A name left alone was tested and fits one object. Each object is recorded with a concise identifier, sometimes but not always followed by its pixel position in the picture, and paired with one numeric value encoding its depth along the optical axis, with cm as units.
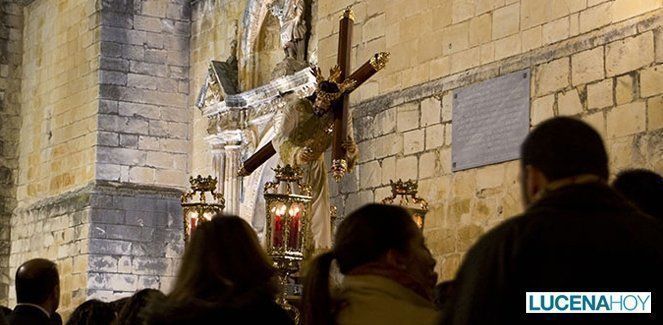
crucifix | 855
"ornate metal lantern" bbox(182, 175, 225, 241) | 854
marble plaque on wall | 857
